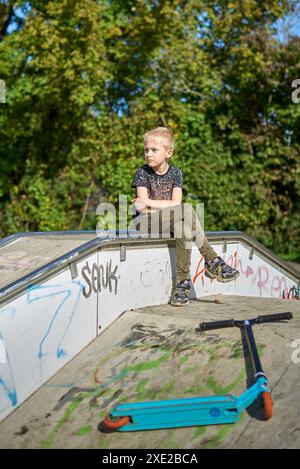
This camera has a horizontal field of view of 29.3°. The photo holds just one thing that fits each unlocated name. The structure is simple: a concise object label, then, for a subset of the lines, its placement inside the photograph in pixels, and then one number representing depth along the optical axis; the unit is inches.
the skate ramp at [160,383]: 136.3
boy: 217.0
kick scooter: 137.3
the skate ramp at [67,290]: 162.1
